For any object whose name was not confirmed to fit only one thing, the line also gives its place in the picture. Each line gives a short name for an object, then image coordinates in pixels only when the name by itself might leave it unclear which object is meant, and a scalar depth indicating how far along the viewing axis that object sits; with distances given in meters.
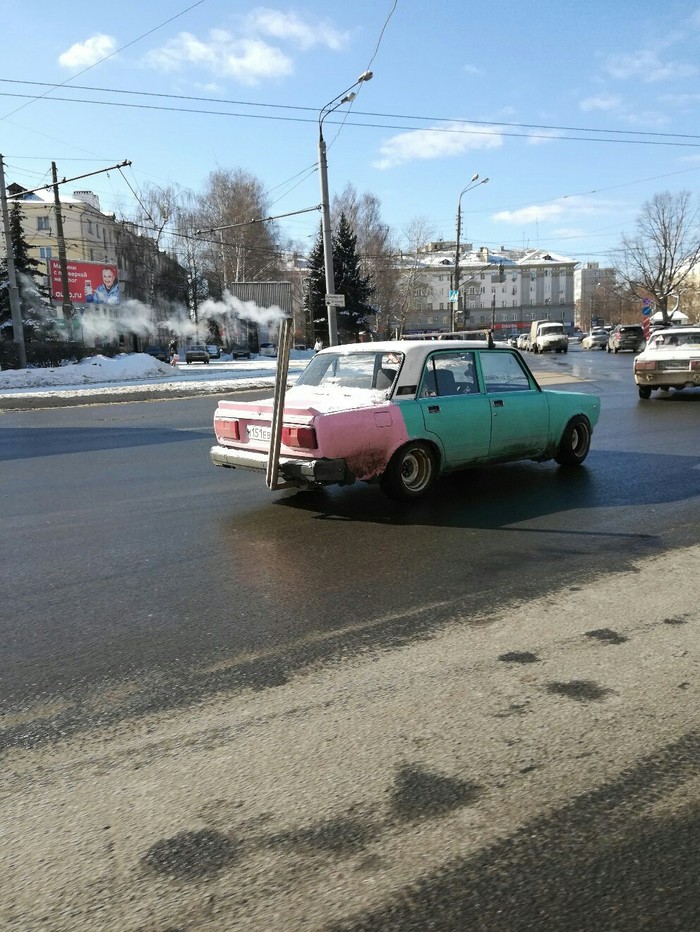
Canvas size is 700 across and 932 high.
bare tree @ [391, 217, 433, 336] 69.44
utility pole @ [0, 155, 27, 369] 25.81
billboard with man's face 50.62
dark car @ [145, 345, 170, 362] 54.83
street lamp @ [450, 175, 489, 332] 42.20
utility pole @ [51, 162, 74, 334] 39.75
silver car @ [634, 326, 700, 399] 15.57
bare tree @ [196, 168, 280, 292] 61.25
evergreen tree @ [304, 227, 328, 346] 51.44
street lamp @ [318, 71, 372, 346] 24.27
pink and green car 6.22
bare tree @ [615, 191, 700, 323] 69.56
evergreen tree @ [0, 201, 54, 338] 49.19
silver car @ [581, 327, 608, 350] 57.75
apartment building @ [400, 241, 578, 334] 135.00
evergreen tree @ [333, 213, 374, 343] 52.75
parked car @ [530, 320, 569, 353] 51.16
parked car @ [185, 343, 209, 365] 50.69
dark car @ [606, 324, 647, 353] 48.12
